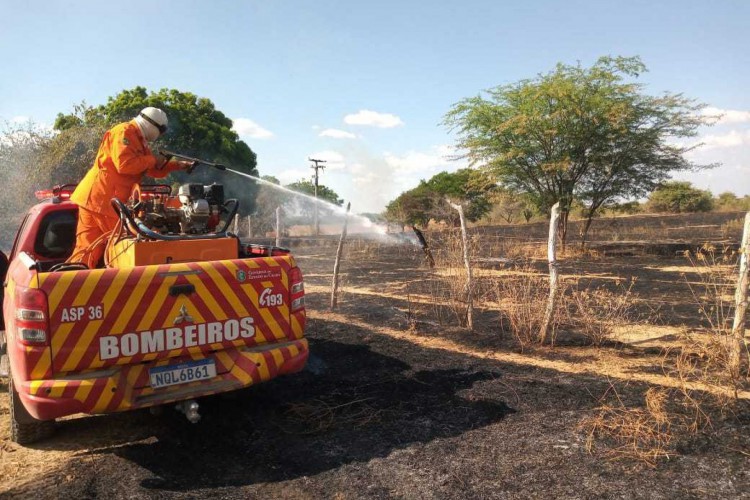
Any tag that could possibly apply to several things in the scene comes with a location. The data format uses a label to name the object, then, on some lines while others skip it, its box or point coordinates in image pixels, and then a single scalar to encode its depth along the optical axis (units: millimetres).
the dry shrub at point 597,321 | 6559
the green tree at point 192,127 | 26328
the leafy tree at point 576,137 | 17484
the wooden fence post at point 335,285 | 9141
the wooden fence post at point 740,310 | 4664
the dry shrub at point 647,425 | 3557
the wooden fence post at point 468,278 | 7410
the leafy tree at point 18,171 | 20512
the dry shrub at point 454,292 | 8000
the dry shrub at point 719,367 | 4613
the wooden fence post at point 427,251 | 13902
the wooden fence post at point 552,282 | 6451
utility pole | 44938
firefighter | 4711
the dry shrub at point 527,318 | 6672
